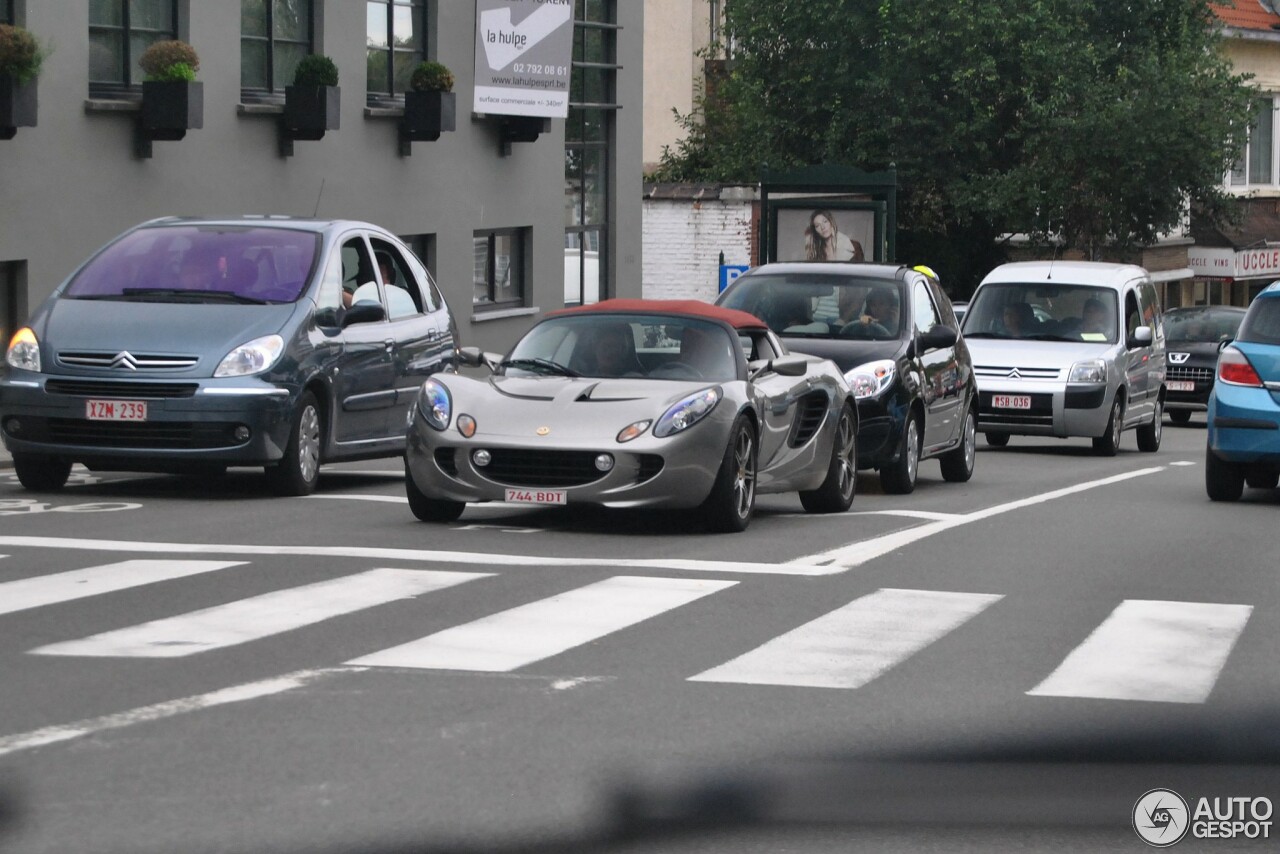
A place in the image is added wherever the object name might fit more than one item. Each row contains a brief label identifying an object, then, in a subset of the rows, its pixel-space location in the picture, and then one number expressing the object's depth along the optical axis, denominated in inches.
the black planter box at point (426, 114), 1184.2
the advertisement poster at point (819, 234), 1184.8
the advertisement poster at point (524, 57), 1279.5
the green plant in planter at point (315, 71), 1054.4
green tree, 1608.0
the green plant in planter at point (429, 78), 1187.3
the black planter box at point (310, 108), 1047.0
